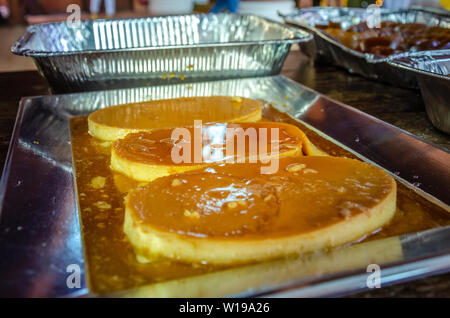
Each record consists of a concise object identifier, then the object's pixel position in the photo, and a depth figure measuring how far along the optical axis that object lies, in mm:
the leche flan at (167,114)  448
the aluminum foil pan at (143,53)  538
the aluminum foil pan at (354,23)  577
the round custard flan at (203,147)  367
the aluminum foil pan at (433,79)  410
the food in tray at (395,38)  629
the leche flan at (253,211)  273
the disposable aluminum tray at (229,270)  249
